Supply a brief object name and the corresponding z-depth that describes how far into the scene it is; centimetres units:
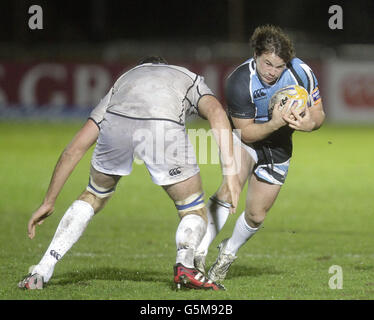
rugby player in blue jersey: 1265
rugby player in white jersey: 1173
